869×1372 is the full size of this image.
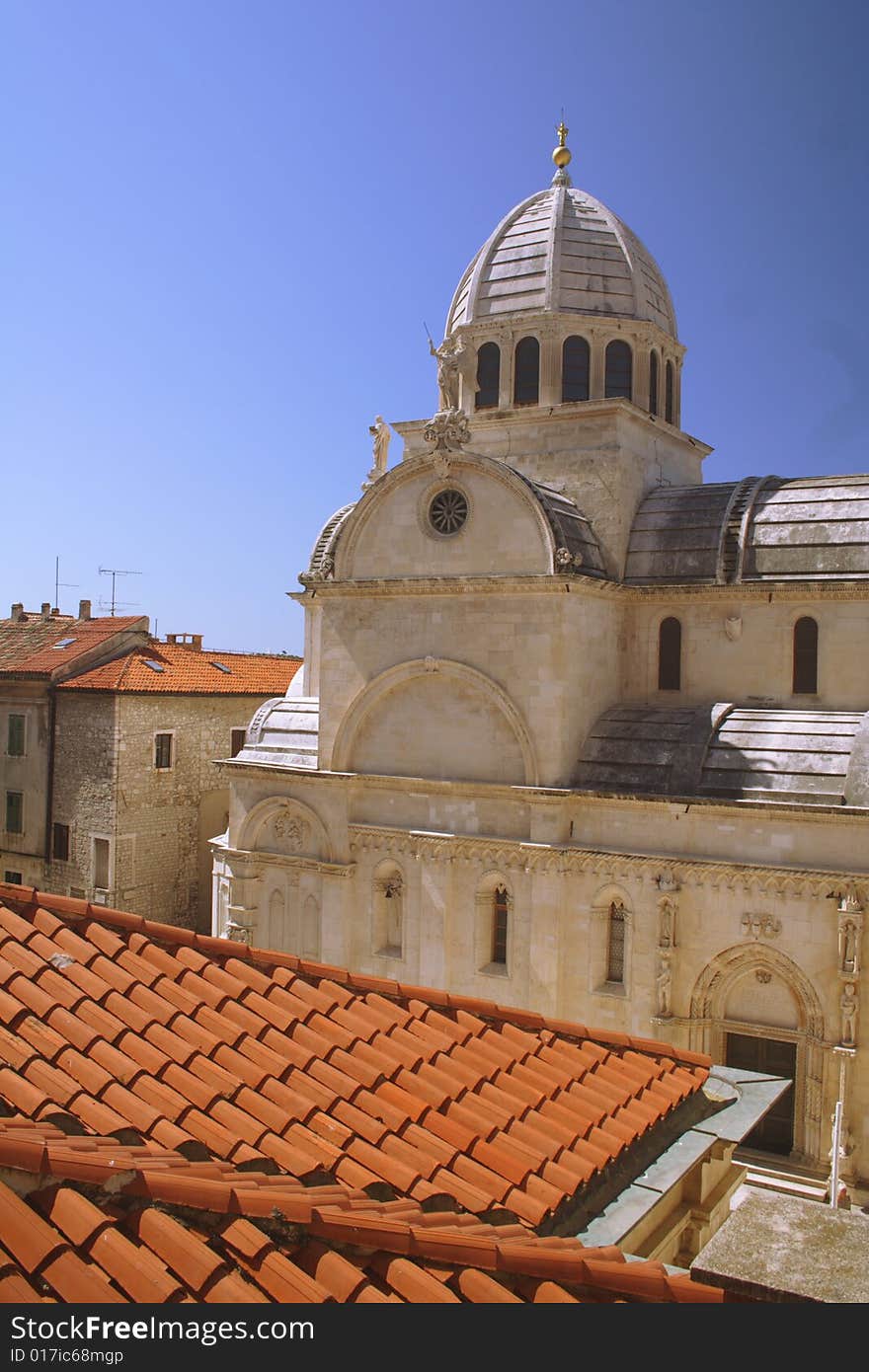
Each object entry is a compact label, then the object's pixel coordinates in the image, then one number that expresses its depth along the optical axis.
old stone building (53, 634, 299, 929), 31.64
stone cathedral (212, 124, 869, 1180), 17.30
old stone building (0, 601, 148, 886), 33.38
